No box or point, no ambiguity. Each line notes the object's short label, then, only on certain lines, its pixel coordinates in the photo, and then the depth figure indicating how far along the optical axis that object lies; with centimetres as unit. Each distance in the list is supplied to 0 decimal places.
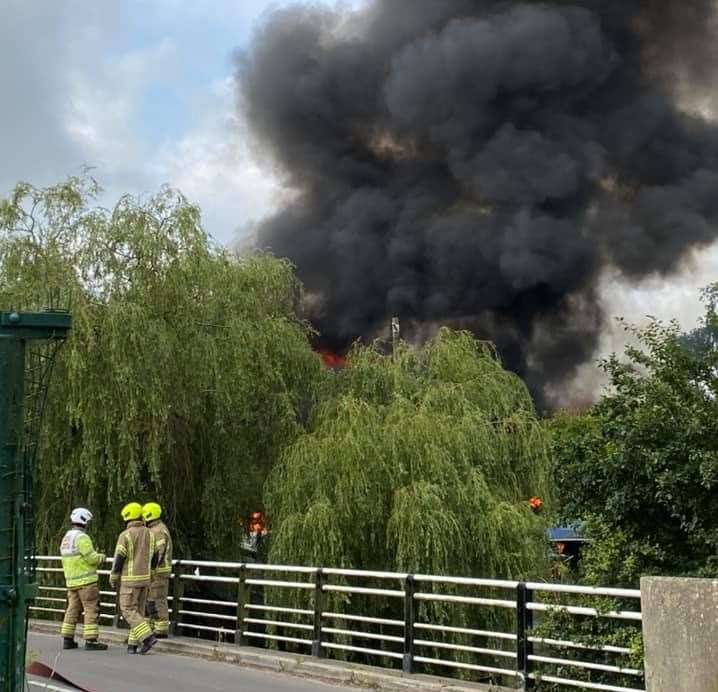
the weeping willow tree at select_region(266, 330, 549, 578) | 1472
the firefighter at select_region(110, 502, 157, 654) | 1222
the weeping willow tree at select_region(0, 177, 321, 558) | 1627
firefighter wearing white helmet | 1229
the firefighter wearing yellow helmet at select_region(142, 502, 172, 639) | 1265
